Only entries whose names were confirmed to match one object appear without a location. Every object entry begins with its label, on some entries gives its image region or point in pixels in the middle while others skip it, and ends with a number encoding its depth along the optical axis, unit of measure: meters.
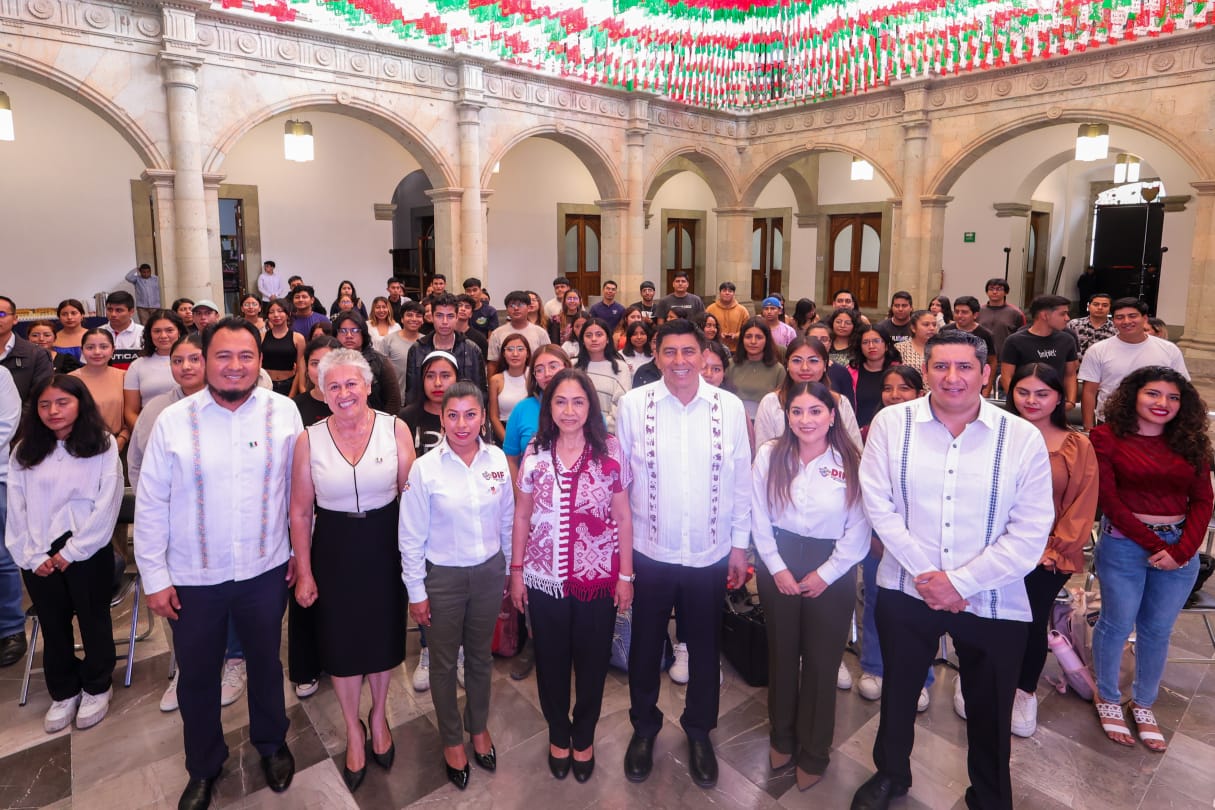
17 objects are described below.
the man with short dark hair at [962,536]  2.24
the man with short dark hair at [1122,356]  4.57
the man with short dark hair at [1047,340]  5.02
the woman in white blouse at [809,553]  2.56
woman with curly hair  2.81
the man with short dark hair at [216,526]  2.39
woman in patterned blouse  2.56
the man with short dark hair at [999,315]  6.70
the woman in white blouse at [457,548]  2.52
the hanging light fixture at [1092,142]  10.42
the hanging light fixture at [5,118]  8.35
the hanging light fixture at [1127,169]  13.93
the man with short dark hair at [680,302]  7.23
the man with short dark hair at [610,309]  7.84
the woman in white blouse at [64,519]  2.94
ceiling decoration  9.02
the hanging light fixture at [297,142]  10.52
